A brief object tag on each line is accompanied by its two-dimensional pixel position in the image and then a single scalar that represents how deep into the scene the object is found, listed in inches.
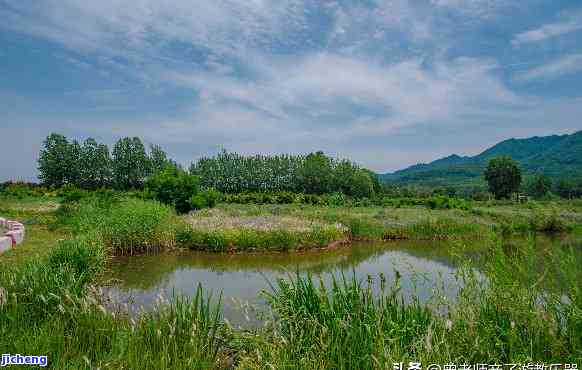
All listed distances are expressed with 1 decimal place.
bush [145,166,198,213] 953.5
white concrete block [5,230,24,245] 424.8
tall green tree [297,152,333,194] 2439.7
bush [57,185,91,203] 1017.9
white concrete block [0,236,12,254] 386.9
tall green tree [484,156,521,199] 2596.0
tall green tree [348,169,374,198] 2242.9
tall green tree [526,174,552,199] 2992.1
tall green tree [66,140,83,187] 2524.6
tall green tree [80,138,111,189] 2559.1
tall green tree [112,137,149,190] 2605.8
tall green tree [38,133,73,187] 2490.2
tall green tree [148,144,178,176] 2672.2
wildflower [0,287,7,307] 178.6
